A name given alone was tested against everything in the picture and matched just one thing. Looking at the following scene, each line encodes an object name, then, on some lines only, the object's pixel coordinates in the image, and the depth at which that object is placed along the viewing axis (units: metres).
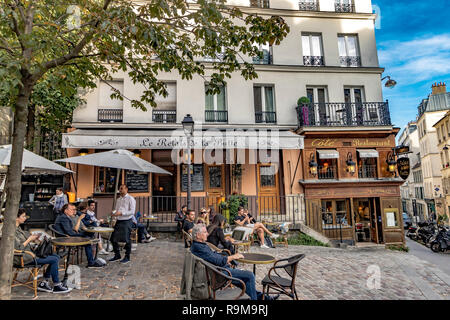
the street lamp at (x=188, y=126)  7.81
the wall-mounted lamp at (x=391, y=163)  12.73
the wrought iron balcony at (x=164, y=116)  12.56
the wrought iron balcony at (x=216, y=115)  12.97
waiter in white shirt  6.14
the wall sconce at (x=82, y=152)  11.32
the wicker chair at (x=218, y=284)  3.34
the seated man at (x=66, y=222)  5.38
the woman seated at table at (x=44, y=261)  4.22
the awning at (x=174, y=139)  10.16
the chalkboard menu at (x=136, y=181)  11.88
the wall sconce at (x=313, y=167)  12.41
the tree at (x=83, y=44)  3.96
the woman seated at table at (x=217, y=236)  4.79
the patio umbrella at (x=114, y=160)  7.49
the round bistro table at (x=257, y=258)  4.12
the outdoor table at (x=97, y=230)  5.93
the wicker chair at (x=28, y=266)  4.16
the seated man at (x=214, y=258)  3.74
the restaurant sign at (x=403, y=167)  12.18
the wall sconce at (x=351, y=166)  12.70
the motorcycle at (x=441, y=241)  14.95
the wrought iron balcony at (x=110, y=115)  12.15
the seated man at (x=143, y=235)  8.65
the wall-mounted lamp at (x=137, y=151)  12.05
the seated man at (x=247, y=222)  8.06
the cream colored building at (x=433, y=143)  37.12
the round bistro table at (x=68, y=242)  4.67
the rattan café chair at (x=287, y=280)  3.75
